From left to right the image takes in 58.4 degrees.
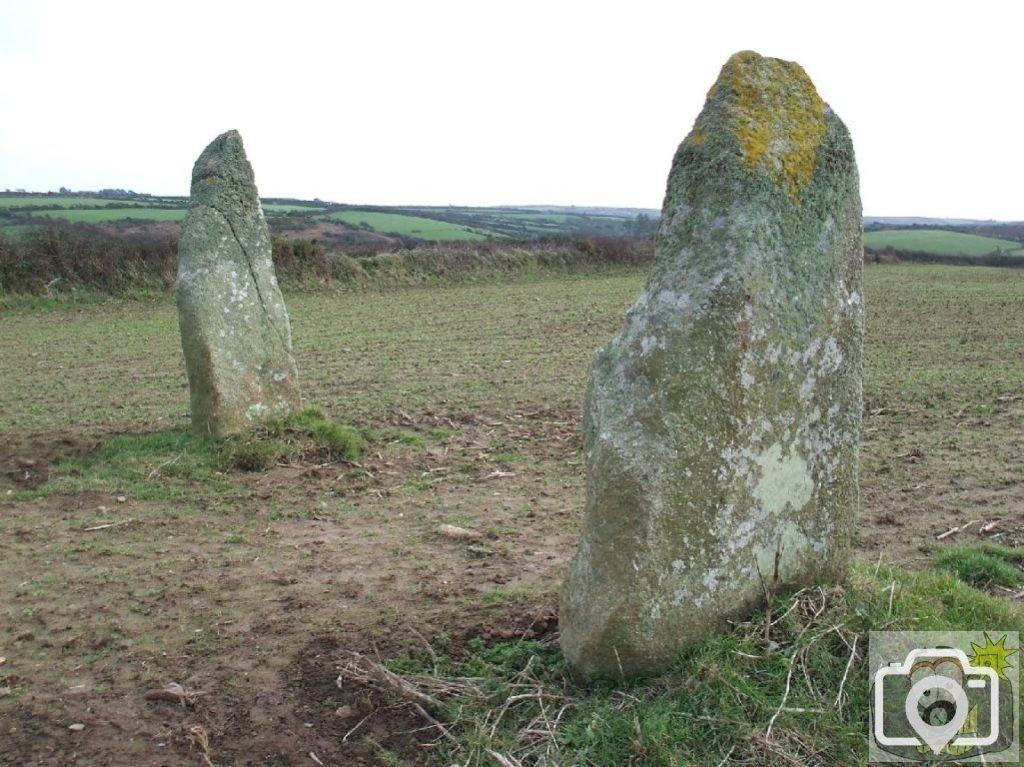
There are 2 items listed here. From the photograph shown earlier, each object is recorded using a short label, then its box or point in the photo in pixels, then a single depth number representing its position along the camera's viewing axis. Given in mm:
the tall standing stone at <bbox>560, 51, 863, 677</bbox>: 4172
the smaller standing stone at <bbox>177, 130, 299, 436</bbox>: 9422
